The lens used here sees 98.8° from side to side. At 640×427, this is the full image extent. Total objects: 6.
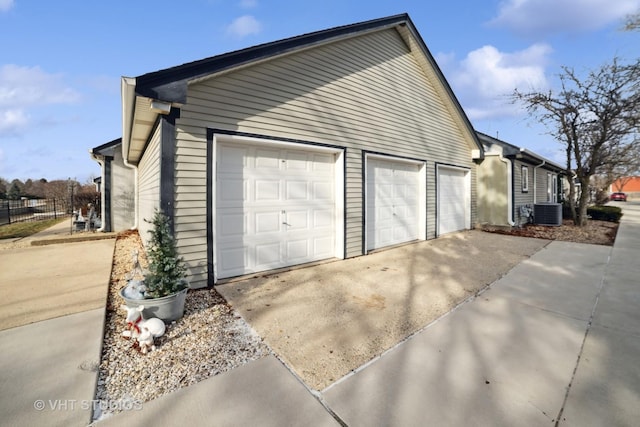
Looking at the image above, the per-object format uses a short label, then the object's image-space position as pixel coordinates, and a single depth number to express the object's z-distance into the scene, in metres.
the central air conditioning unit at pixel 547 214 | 11.20
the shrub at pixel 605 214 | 13.19
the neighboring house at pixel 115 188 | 9.42
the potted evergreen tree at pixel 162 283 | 2.99
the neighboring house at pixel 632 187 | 54.32
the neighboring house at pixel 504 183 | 9.99
